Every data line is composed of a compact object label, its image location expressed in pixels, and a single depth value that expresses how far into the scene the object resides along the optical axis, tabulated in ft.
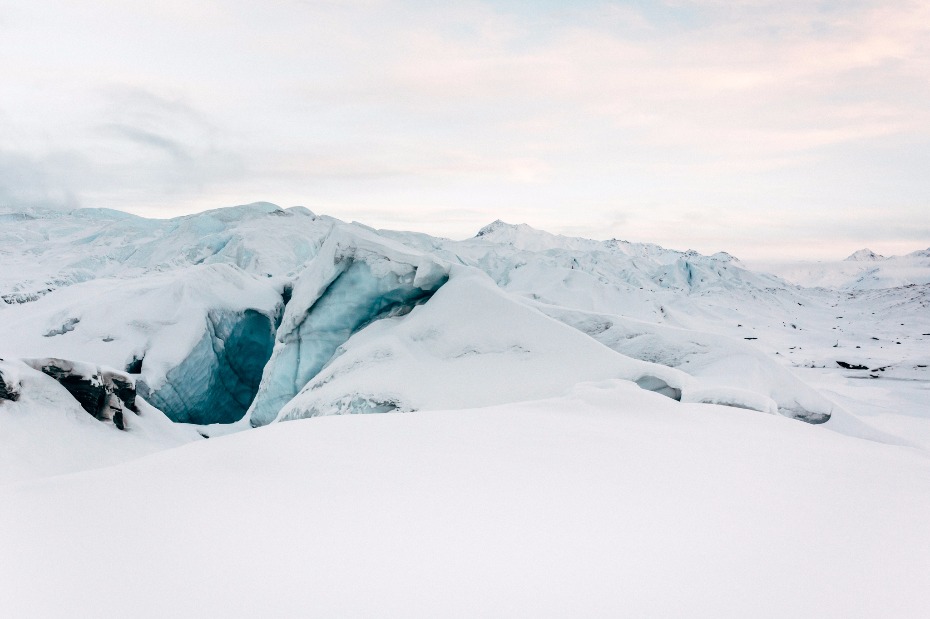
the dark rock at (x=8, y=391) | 29.94
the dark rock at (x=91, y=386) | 33.30
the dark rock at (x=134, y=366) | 53.36
